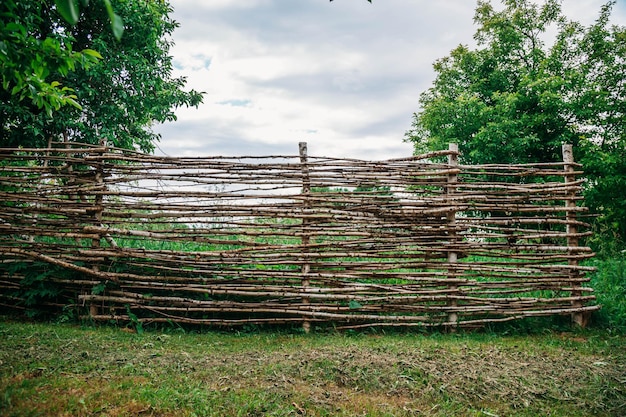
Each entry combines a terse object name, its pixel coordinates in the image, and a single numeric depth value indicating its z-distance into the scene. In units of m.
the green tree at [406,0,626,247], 10.80
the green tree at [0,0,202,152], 6.31
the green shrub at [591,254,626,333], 4.24
